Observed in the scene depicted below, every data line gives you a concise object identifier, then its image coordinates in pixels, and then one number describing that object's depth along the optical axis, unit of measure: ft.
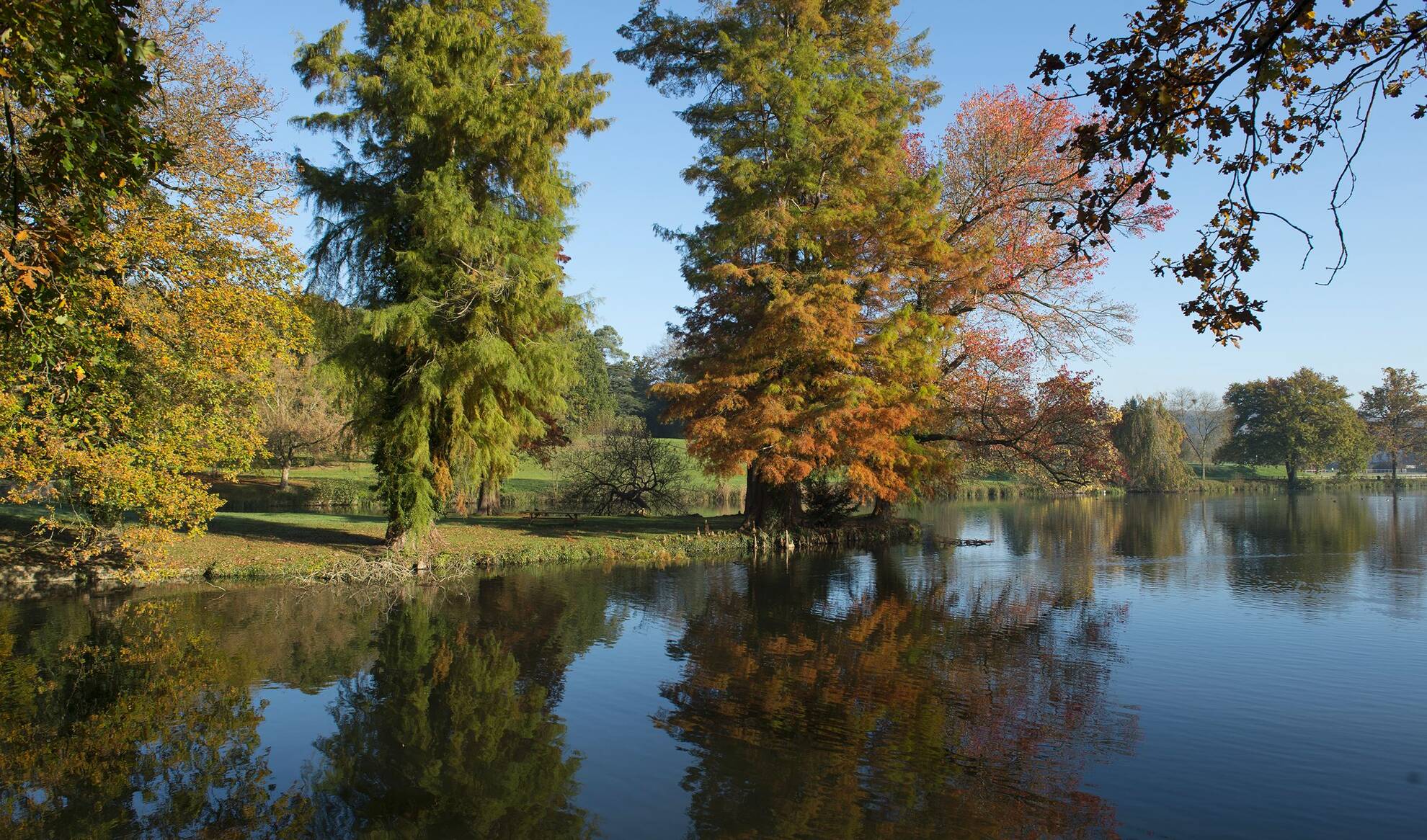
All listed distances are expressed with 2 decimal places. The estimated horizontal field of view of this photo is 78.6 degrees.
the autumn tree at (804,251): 65.87
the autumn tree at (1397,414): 216.95
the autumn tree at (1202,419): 265.13
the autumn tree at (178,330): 43.24
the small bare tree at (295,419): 102.47
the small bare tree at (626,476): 97.40
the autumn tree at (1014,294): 75.10
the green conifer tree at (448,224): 53.21
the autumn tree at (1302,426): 196.03
